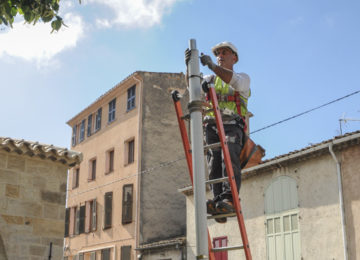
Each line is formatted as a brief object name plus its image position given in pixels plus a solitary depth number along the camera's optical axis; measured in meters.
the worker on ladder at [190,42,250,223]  5.30
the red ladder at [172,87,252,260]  4.46
